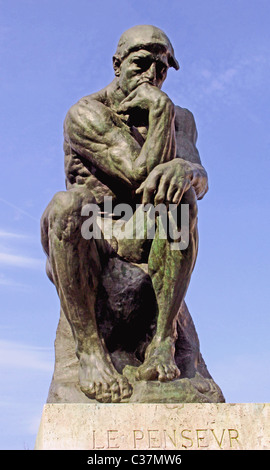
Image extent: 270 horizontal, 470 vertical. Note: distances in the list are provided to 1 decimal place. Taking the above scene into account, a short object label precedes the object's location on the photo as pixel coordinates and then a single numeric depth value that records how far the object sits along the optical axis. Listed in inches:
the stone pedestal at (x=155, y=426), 170.2
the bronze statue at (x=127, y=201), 194.4
